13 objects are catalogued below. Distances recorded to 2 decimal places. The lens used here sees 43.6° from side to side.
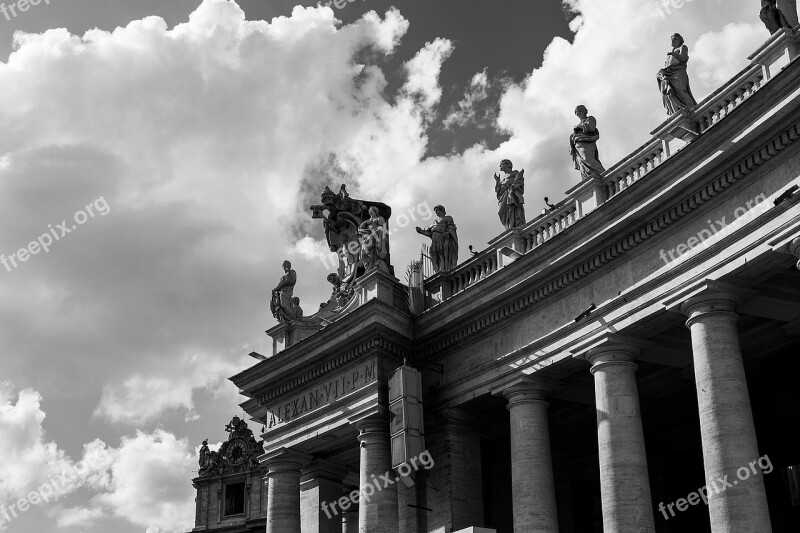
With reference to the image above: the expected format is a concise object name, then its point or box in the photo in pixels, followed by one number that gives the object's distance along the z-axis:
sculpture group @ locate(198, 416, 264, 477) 70.62
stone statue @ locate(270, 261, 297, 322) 31.94
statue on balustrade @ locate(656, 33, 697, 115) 23.08
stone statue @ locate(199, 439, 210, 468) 71.81
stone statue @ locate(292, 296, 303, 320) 31.95
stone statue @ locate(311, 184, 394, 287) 29.59
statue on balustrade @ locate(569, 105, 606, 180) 24.94
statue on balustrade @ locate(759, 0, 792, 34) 21.17
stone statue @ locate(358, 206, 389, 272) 29.31
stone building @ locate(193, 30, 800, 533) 19.88
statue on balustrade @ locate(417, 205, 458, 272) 29.38
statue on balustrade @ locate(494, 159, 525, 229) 26.97
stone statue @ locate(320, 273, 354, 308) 30.67
